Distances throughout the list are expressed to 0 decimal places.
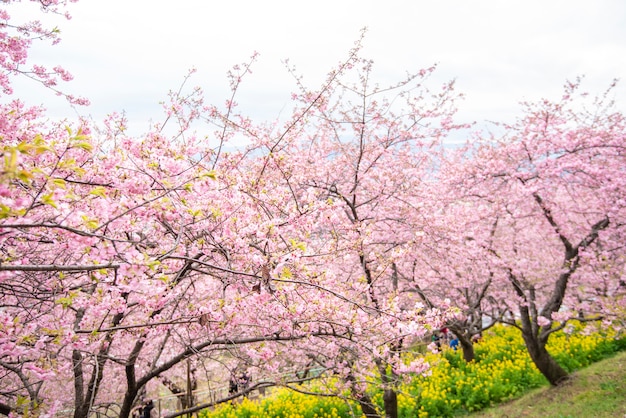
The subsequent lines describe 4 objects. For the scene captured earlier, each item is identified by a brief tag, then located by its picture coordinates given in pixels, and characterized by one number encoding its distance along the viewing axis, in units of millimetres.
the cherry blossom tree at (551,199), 7484
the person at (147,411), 9414
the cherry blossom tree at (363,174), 4770
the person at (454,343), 15204
